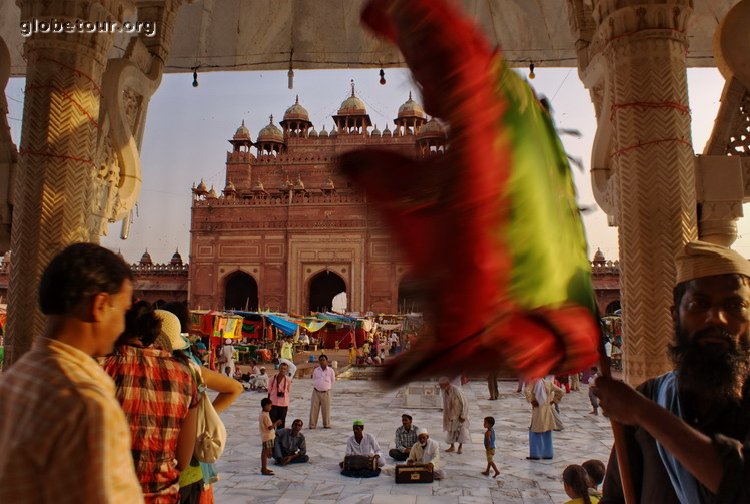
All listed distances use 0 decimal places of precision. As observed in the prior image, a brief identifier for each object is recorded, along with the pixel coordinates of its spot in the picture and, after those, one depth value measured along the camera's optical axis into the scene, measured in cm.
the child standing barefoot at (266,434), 558
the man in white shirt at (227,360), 1277
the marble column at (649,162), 287
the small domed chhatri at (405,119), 2927
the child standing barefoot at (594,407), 885
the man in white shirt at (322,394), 794
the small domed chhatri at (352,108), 3193
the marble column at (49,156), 335
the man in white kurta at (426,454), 538
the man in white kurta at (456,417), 649
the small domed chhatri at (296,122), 3416
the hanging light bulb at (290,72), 548
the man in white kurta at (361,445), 562
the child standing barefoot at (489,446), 551
